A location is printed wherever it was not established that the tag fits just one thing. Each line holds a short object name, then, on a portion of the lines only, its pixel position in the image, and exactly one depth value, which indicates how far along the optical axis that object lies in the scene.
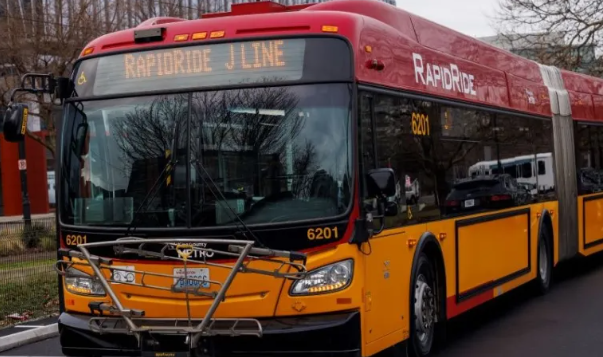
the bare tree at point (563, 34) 30.22
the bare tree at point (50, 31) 27.62
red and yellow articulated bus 6.95
